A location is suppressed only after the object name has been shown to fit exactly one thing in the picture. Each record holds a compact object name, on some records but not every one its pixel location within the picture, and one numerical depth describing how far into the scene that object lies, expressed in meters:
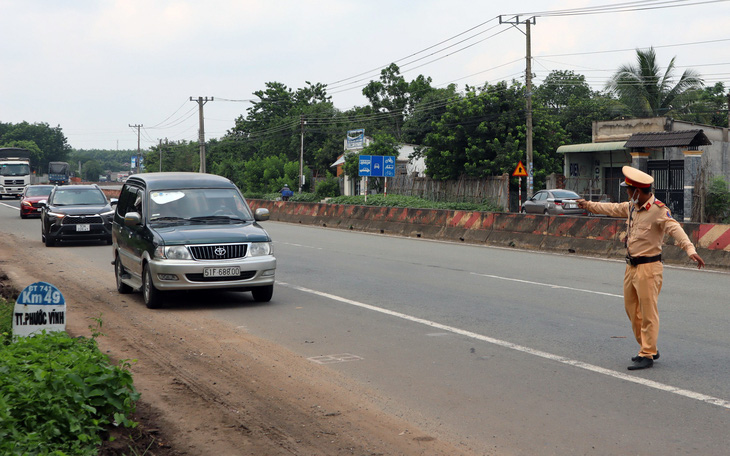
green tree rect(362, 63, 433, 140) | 74.75
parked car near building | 34.31
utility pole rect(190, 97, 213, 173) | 64.68
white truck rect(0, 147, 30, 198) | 62.72
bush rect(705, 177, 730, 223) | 29.03
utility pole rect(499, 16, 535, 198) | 37.62
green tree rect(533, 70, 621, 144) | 55.97
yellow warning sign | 36.56
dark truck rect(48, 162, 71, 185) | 84.88
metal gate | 33.00
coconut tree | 46.19
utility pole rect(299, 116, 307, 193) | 61.41
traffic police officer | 6.82
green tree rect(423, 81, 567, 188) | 42.47
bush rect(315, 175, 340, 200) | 62.28
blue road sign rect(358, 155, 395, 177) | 37.84
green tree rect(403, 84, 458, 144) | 56.09
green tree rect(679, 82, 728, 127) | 50.28
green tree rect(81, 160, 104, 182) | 196.68
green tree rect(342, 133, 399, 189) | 53.53
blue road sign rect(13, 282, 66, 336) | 5.83
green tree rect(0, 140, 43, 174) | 144.88
